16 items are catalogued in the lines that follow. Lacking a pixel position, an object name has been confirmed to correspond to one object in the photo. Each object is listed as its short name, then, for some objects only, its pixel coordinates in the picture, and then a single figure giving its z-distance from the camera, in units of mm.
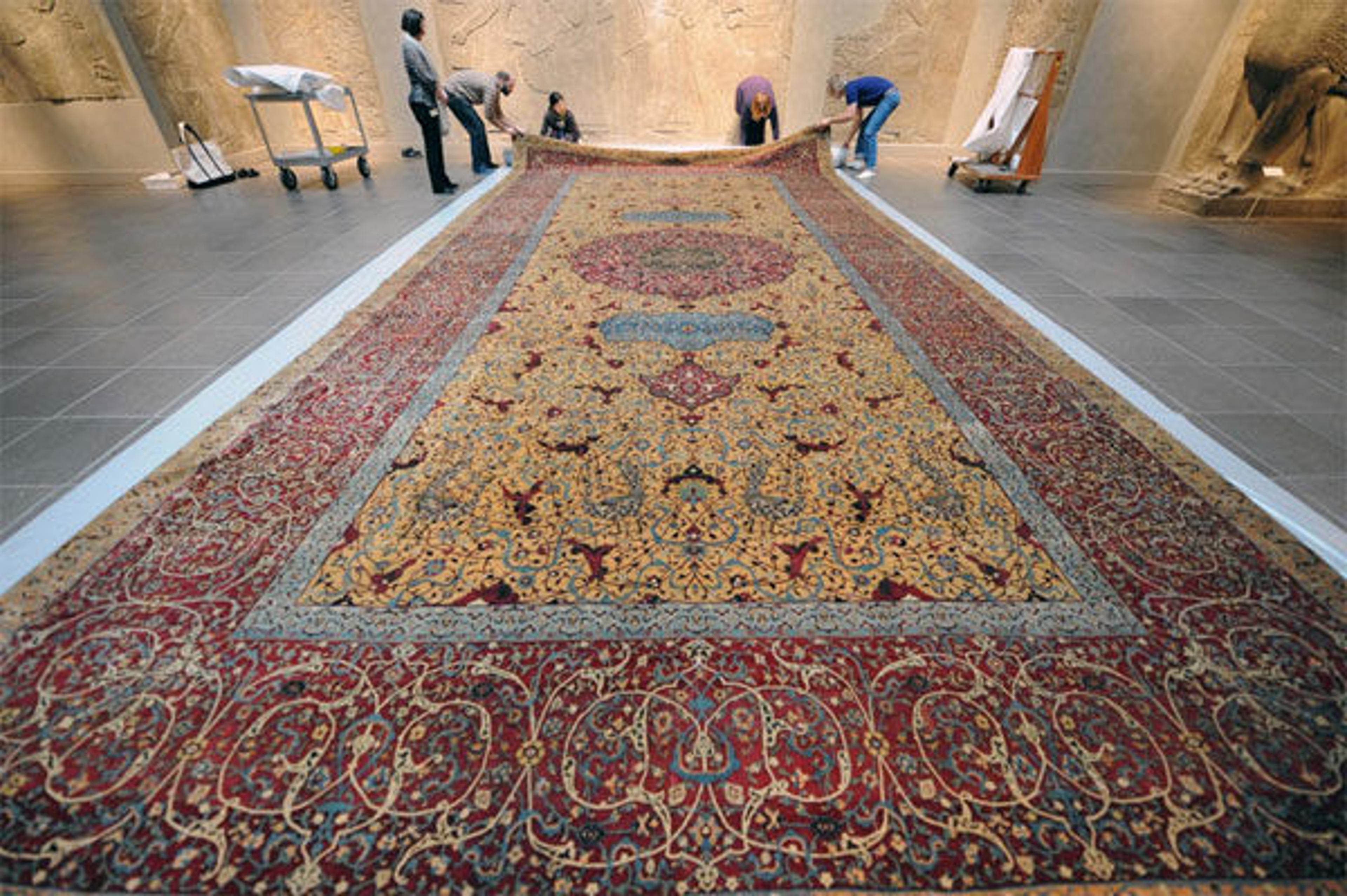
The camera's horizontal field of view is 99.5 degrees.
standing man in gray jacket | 5312
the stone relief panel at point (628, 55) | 8234
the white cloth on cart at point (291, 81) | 5672
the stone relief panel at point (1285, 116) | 4684
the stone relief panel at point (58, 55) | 5793
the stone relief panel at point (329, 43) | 7793
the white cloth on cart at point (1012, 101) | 5828
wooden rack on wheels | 5816
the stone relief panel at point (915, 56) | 7617
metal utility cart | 5867
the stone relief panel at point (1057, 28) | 6574
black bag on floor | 6043
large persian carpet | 1077
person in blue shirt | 6777
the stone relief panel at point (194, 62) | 6242
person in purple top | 7180
